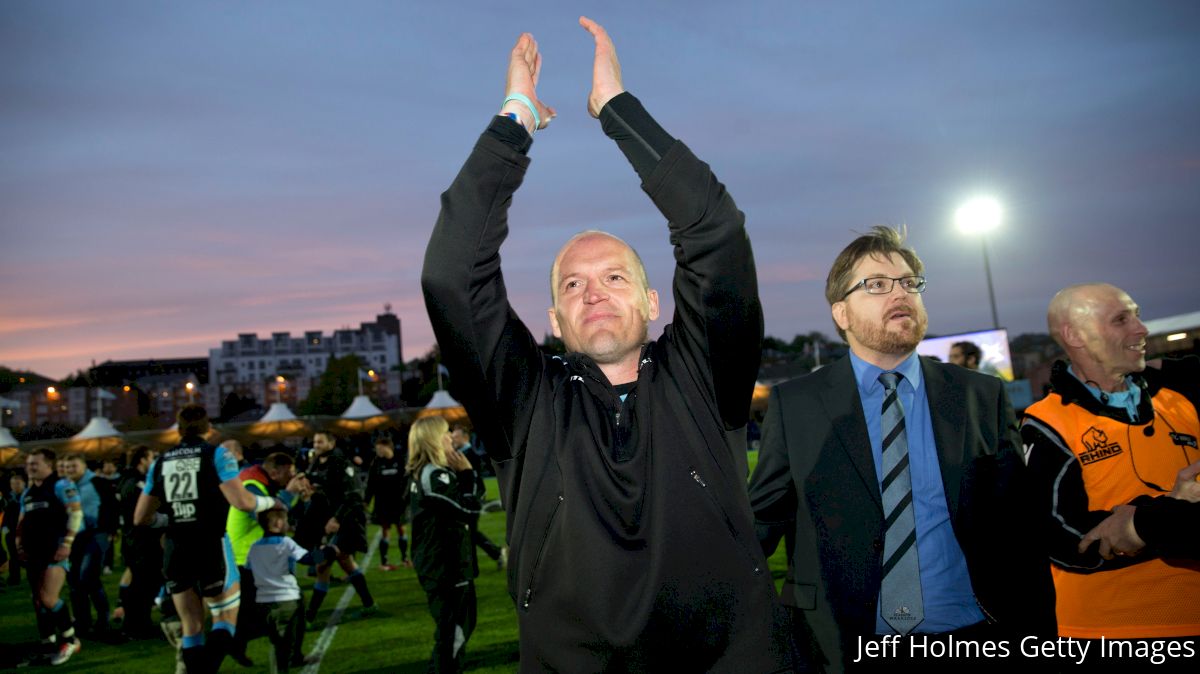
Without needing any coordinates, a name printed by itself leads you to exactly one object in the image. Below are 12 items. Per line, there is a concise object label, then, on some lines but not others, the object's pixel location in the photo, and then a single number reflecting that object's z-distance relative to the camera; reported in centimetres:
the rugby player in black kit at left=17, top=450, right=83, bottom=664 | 994
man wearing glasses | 314
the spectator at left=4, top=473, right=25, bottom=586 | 1546
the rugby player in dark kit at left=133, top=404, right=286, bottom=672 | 720
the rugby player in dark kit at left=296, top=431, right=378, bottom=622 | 1072
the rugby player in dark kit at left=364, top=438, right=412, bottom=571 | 1432
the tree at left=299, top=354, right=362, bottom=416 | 11562
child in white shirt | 757
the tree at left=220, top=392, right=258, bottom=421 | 11206
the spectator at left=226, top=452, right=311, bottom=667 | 763
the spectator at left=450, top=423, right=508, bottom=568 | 815
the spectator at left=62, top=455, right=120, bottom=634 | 1138
